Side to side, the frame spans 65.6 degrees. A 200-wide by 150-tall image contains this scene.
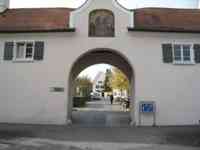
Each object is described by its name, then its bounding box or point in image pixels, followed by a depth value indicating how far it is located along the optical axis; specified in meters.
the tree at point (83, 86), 31.50
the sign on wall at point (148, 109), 9.28
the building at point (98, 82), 67.93
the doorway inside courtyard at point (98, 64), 10.16
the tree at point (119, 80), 19.83
